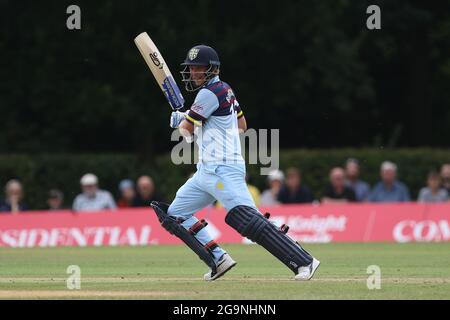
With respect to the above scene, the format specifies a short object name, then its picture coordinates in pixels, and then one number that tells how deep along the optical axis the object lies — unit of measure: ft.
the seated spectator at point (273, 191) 72.69
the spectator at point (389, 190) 71.87
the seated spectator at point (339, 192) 71.10
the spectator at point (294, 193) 71.41
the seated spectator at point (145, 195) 72.18
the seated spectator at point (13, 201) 72.28
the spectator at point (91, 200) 71.72
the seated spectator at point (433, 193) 70.38
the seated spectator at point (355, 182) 74.28
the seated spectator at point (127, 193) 74.89
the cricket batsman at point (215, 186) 36.11
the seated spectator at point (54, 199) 76.20
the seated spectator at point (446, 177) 72.79
